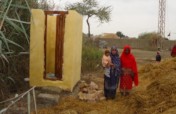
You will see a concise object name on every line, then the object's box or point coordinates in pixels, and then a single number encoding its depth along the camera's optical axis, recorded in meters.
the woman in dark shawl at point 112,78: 3.85
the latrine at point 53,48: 3.74
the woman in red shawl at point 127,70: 3.96
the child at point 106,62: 3.81
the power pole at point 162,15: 16.91
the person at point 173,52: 6.91
